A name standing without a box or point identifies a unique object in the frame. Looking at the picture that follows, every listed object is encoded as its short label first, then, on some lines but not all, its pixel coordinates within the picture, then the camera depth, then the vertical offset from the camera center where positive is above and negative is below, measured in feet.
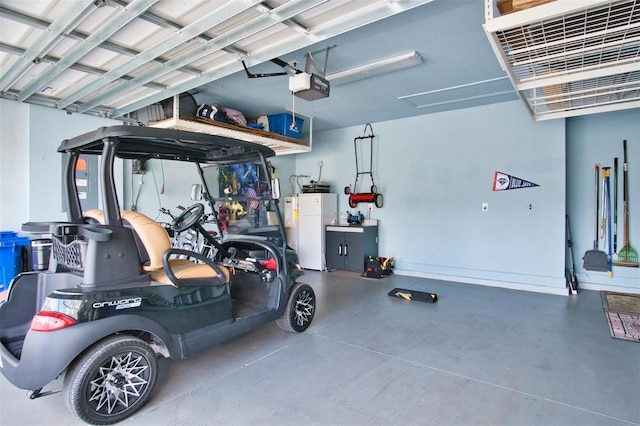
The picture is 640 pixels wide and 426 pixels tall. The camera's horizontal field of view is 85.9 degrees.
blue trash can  12.29 -1.57
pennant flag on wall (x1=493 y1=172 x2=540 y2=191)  17.55 +1.60
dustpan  16.43 -2.22
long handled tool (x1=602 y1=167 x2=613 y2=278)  16.52 +0.19
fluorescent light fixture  11.92 +5.36
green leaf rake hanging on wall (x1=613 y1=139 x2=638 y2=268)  16.12 -0.58
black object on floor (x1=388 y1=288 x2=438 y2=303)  15.44 -3.78
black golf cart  6.42 -1.82
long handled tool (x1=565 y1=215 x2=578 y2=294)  16.65 -2.93
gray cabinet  21.22 -2.03
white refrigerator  22.61 -0.74
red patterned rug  11.44 -3.92
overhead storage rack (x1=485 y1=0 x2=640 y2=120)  7.48 +4.26
